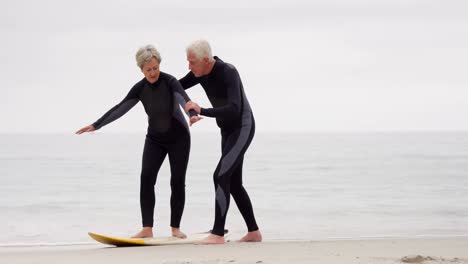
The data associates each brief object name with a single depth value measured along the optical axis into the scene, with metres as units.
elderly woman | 12.55
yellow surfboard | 12.39
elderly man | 12.14
